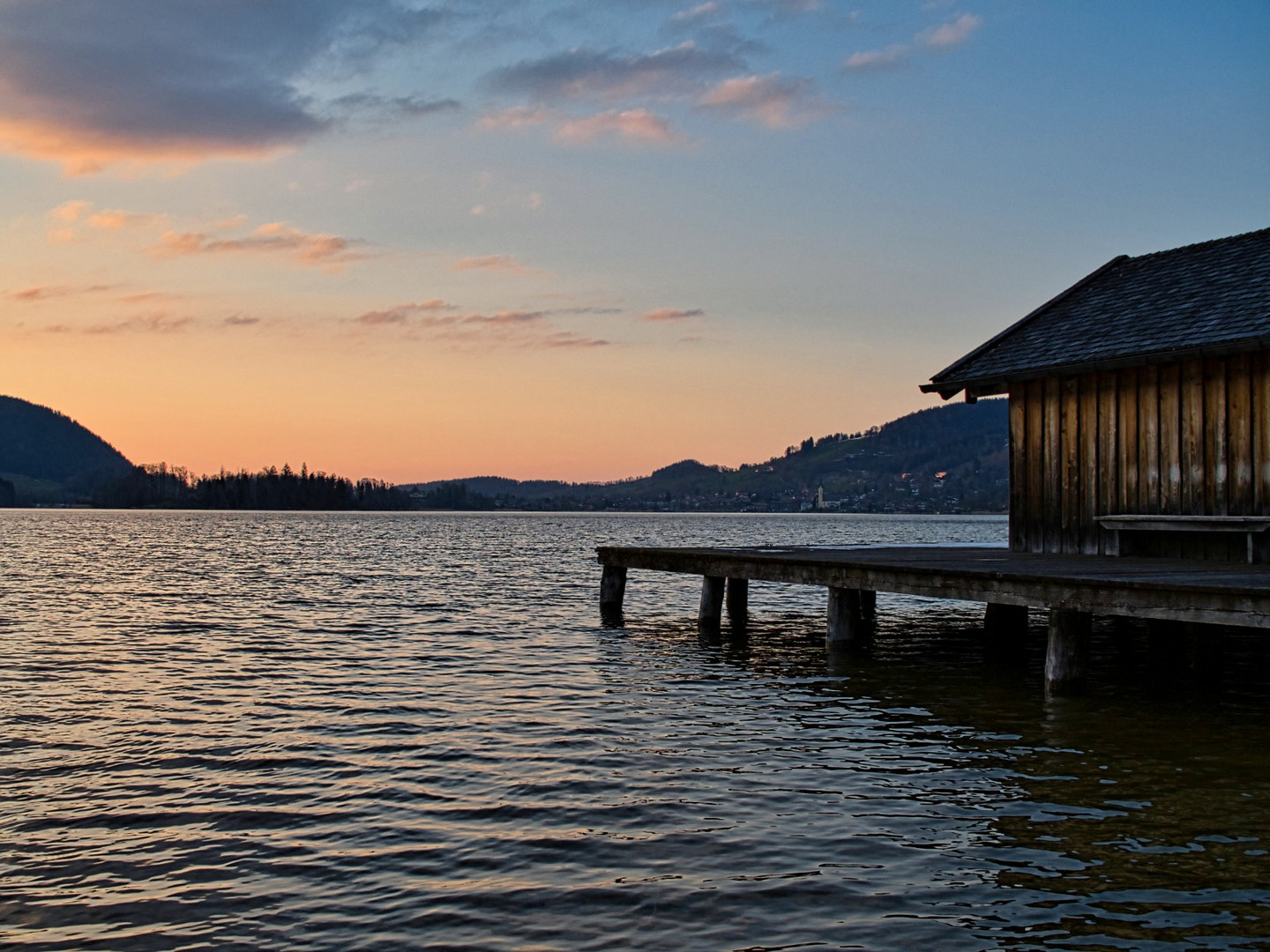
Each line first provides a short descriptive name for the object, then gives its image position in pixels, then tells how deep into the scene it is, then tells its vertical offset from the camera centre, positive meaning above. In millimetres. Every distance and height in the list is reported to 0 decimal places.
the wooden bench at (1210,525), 16328 -293
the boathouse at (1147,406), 16734 +1609
